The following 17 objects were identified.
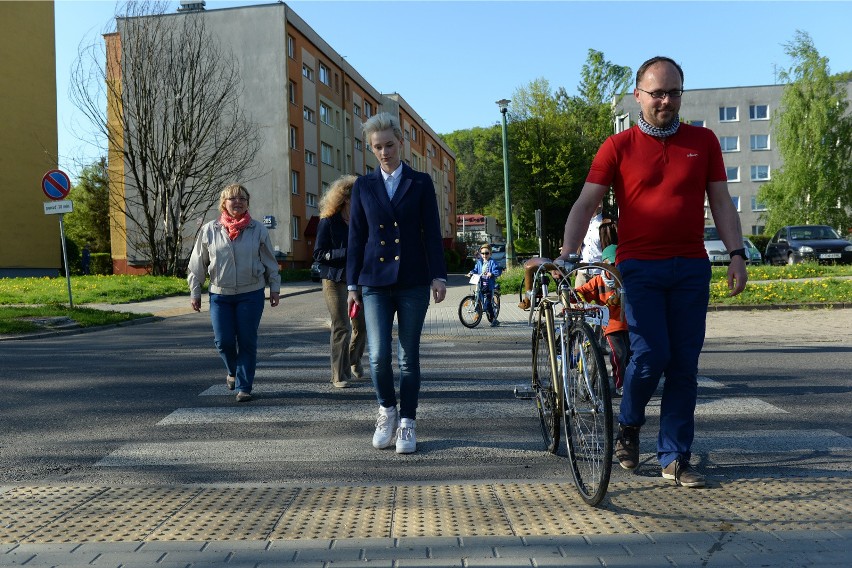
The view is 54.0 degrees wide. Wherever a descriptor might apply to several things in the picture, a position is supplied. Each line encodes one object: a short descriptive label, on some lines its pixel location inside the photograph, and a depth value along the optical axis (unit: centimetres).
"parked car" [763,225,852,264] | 2934
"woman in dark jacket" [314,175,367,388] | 788
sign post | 1725
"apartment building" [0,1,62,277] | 3612
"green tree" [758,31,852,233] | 4784
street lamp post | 2958
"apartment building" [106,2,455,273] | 4156
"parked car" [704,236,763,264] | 2941
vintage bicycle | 387
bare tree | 3203
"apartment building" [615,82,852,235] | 6988
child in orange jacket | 670
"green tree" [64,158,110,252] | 5747
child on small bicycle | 1523
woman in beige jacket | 729
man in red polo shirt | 425
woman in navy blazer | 519
